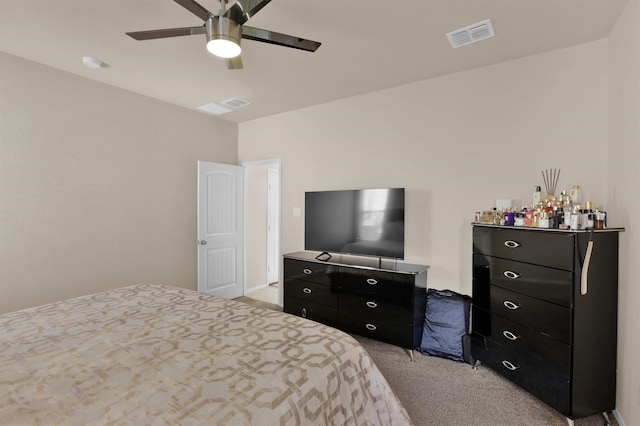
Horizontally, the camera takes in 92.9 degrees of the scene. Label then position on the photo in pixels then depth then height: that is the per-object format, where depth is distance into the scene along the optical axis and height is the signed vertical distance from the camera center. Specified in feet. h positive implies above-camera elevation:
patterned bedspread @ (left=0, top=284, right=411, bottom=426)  3.34 -2.18
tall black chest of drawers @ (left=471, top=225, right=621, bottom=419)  6.31 -2.31
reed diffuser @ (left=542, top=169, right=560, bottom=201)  8.32 +0.88
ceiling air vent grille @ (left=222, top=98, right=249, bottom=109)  12.51 +4.44
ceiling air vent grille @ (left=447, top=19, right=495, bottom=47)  7.32 +4.41
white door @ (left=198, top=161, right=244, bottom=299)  13.84 -1.03
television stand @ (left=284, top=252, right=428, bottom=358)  9.26 -2.89
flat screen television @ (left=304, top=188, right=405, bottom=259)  10.12 -0.46
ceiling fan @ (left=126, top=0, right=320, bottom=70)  5.21 +3.30
